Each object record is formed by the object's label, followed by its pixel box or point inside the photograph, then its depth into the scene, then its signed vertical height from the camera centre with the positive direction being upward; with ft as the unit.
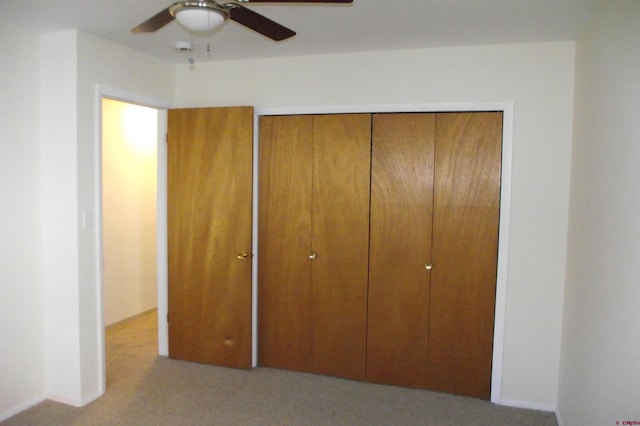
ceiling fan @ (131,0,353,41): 5.07 +2.15
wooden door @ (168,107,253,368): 11.27 -1.21
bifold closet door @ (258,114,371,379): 10.89 -1.33
